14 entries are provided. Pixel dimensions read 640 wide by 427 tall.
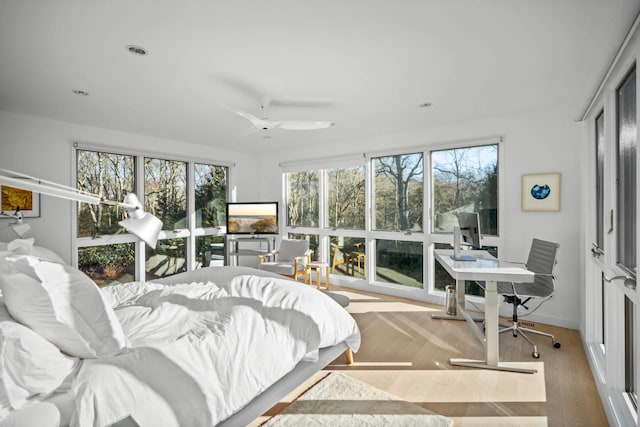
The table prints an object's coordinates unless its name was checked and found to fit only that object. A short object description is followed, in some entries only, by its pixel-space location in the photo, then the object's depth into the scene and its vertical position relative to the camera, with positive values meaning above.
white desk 2.53 -0.61
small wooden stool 5.04 -0.86
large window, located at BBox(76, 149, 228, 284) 4.32 -0.02
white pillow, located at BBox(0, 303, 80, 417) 1.19 -0.62
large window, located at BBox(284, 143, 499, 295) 4.14 +0.11
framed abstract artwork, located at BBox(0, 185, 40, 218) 3.53 +0.14
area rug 1.96 -1.28
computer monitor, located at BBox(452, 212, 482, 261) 3.10 -0.18
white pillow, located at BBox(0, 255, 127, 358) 1.45 -0.45
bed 1.25 -0.68
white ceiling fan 2.93 +0.85
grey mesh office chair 2.95 -0.69
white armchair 4.84 -0.73
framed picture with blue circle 3.51 +0.26
